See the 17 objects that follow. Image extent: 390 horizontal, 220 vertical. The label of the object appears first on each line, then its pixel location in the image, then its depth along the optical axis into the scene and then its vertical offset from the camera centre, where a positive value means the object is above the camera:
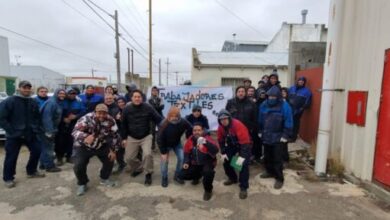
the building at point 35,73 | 46.56 +2.15
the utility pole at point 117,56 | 19.34 +2.35
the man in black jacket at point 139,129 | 4.39 -0.70
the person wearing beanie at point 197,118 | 4.36 -0.50
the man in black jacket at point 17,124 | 4.14 -0.64
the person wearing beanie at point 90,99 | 5.44 -0.27
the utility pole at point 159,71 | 49.69 +3.19
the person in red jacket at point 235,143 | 3.80 -0.81
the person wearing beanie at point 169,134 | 4.15 -0.74
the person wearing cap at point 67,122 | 5.25 -0.73
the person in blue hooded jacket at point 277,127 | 4.17 -0.59
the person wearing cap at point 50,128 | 4.70 -0.77
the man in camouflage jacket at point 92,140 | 3.94 -0.82
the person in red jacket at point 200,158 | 3.84 -1.04
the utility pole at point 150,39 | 18.06 +3.42
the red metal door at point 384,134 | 3.56 -0.57
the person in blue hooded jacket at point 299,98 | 5.98 -0.17
